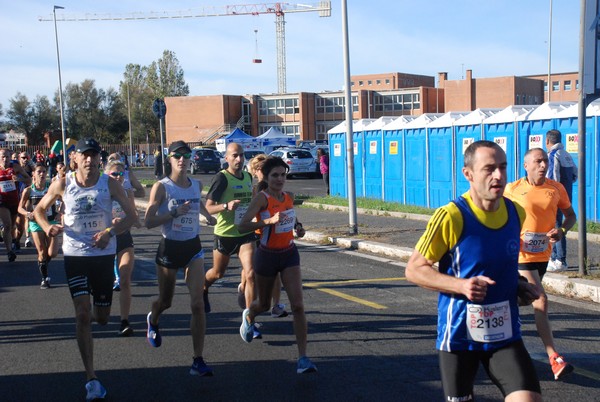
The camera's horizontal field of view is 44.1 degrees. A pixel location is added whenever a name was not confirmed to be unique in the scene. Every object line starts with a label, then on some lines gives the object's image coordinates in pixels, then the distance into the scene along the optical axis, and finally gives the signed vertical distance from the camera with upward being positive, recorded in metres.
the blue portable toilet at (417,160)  20.48 -1.15
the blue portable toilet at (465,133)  18.23 -0.41
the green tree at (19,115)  75.69 +1.69
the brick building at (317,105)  77.50 +1.65
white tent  47.56 -1.15
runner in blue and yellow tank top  3.66 -0.79
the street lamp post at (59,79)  39.12 +2.90
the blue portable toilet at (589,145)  14.98 -0.65
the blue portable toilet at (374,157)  22.62 -1.16
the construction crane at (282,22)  129.50 +17.82
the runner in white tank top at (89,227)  5.89 -0.79
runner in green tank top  7.91 -0.91
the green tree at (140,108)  94.38 +2.49
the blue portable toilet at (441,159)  19.34 -1.10
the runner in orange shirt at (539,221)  5.89 -0.89
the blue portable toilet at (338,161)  24.64 -1.36
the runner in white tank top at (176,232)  6.39 -0.94
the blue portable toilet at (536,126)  15.95 -0.26
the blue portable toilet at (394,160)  21.61 -1.19
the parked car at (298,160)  40.06 -2.02
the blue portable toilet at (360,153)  23.52 -1.04
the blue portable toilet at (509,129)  17.02 -0.32
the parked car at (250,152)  44.16 -1.70
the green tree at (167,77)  107.12 +7.14
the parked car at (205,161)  48.06 -2.29
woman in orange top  6.39 -1.04
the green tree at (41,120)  76.44 +1.06
